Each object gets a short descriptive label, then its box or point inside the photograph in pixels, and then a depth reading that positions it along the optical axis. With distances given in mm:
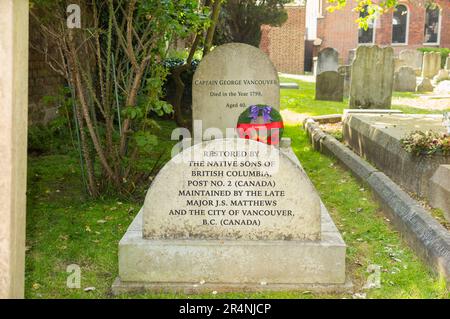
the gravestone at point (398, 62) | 27428
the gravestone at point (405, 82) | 20359
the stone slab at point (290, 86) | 20838
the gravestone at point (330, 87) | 16953
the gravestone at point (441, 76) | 22812
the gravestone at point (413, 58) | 29859
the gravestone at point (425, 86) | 20391
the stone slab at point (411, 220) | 4602
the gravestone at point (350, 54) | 35088
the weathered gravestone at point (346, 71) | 20264
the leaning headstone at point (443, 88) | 19391
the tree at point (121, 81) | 6301
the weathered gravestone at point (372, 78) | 13180
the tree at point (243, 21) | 16188
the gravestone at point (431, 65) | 25266
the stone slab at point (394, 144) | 6289
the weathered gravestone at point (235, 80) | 8219
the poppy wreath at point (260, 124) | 7078
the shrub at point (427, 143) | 6180
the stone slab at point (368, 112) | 10341
